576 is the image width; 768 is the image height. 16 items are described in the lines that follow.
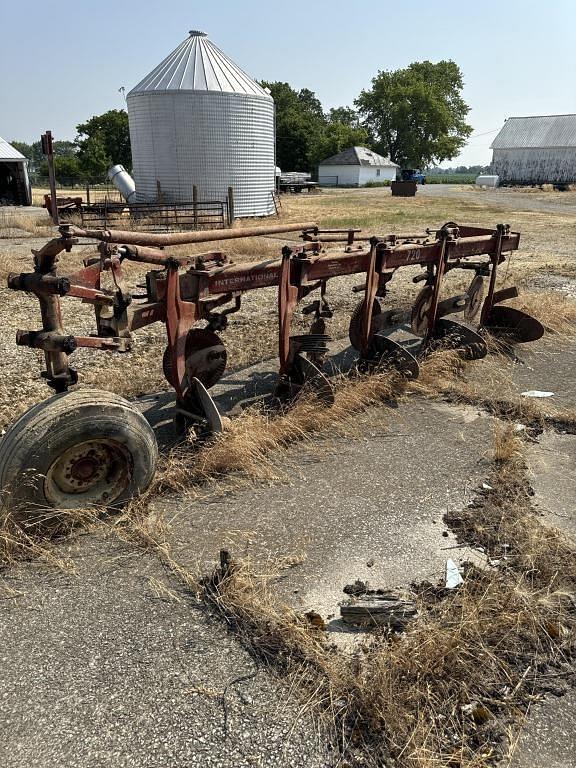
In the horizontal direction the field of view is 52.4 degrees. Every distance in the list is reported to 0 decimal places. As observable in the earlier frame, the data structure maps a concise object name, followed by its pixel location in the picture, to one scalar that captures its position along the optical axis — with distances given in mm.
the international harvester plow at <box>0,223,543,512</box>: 3096
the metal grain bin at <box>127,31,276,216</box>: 21641
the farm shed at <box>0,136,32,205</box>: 29328
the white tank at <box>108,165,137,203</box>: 24167
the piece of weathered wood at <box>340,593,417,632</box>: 2594
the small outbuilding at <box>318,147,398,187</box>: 63375
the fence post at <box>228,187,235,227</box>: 20672
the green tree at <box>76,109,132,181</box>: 58041
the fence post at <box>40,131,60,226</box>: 16547
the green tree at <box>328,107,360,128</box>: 99925
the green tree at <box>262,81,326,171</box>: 61188
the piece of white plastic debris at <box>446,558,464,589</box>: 2879
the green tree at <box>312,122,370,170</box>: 68275
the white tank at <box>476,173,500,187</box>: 55469
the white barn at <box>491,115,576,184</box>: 54656
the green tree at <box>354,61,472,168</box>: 75312
